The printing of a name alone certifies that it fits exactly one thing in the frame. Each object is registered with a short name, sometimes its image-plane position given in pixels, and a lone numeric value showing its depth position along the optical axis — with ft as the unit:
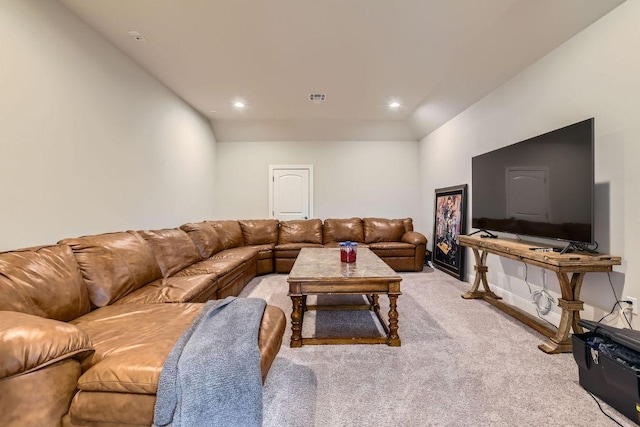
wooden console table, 6.51
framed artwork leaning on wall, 13.56
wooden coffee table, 7.29
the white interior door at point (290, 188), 19.12
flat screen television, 6.80
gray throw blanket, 3.52
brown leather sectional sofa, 3.34
